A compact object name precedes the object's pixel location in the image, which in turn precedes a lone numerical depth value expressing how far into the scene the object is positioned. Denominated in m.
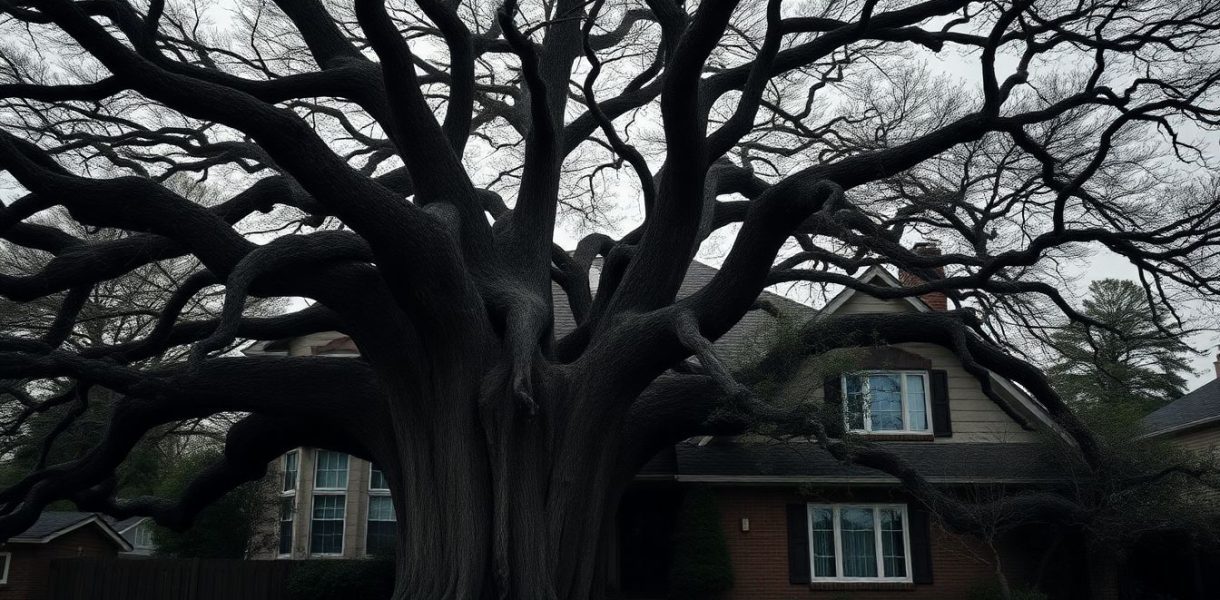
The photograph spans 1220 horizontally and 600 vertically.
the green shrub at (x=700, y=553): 16.11
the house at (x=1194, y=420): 20.44
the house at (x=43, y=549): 23.06
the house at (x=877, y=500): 16.69
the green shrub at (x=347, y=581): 16.53
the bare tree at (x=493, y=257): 9.63
